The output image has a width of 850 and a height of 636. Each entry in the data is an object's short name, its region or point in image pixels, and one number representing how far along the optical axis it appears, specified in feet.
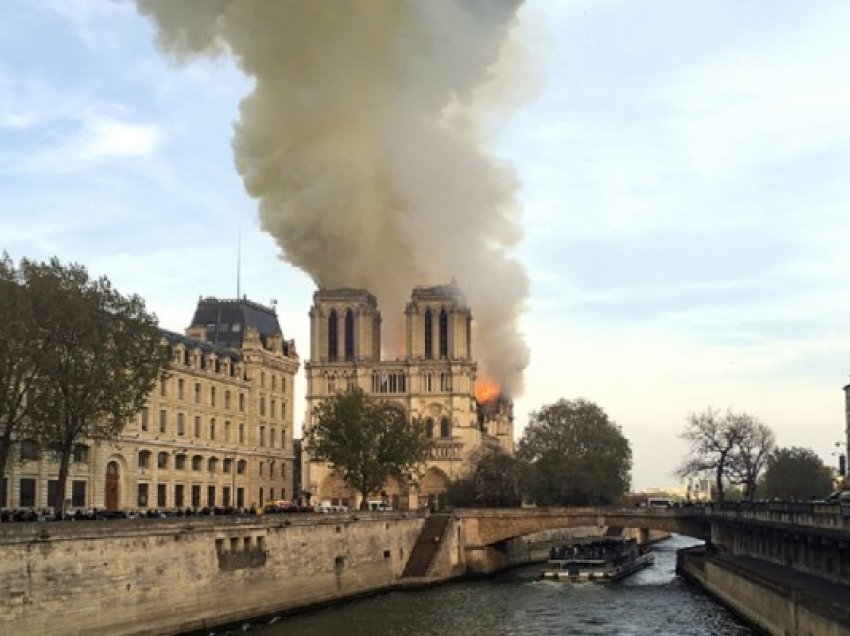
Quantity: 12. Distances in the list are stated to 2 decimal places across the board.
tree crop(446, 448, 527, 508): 519.19
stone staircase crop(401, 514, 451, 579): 351.67
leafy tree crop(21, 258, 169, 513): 225.15
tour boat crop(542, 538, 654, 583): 366.22
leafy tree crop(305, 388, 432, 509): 392.06
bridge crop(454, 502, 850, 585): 207.92
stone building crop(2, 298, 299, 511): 314.55
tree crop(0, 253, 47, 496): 217.56
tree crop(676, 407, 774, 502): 476.95
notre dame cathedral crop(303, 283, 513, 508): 622.13
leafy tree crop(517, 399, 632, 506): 520.83
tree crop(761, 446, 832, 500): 593.01
